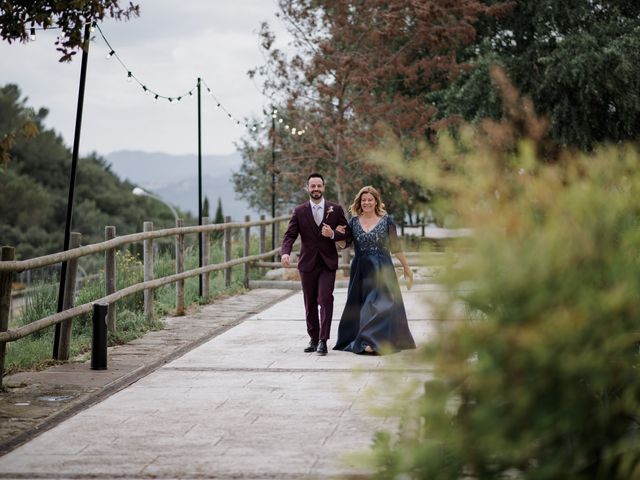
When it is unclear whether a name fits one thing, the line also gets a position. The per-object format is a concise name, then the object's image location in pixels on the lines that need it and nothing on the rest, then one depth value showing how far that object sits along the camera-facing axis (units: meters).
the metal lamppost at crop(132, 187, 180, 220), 46.02
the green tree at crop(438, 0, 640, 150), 25.83
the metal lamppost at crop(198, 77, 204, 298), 18.78
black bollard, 11.48
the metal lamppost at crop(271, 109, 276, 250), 24.44
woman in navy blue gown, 12.57
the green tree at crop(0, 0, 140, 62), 10.79
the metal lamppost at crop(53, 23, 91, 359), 12.03
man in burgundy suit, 12.91
